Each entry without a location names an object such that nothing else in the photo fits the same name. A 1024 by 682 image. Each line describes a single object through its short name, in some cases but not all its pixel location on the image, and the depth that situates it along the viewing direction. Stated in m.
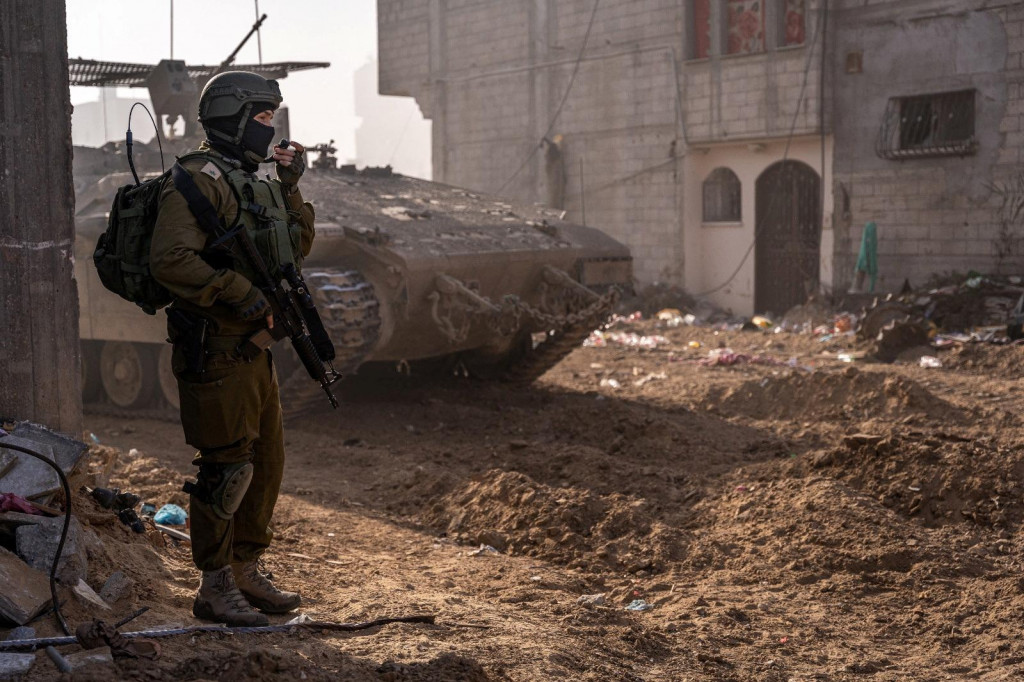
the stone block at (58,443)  4.34
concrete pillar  4.41
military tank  8.02
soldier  3.61
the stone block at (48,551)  3.72
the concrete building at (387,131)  87.31
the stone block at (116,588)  3.81
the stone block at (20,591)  3.40
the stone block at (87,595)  3.66
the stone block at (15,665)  2.97
